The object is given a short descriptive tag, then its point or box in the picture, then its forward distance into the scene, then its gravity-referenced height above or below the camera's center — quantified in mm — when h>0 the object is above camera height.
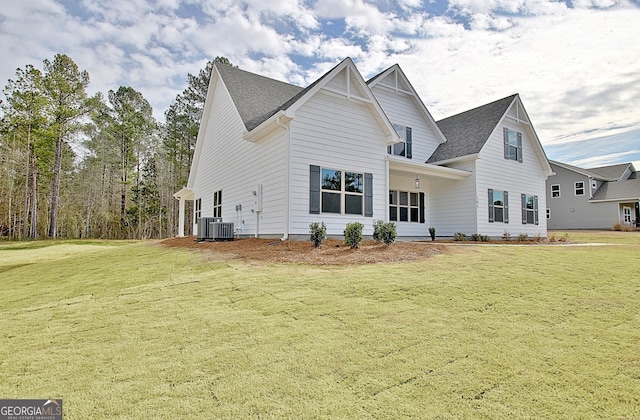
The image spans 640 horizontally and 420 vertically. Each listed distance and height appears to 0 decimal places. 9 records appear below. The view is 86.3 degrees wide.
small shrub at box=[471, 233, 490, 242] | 14011 -541
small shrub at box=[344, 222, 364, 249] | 8539 -269
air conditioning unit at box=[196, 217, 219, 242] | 12394 -159
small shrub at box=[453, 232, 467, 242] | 14180 -510
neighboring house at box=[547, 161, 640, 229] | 27766 +2353
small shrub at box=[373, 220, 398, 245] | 9016 -232
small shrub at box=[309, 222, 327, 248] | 8828 -281
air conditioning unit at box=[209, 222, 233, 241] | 12203 -261
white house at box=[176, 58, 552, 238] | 10367 +2413
